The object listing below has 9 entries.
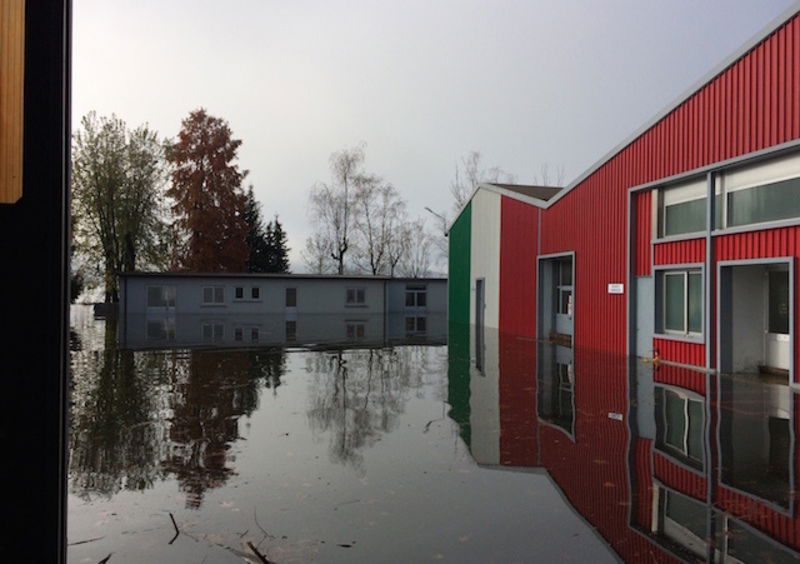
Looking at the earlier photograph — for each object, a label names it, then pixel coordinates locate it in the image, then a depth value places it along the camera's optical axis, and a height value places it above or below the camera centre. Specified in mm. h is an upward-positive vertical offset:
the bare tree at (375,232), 57406 +6374
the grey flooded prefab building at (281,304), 32344 -454
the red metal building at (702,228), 12648 +1866
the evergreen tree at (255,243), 58562 +5263
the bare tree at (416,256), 61825 +4626
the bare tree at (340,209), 56906 +8295
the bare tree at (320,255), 59584 +4355
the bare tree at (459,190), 56969 +9961
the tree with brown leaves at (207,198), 47406 +7760
